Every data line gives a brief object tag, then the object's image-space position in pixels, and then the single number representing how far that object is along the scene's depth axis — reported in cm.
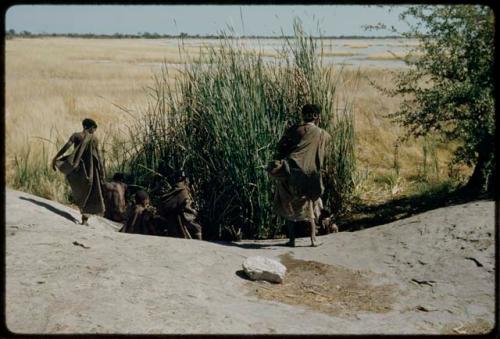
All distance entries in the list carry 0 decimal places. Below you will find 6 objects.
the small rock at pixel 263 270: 682
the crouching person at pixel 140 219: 865
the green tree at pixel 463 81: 934
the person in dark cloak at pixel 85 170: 840
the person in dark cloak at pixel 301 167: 795
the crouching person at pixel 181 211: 863
